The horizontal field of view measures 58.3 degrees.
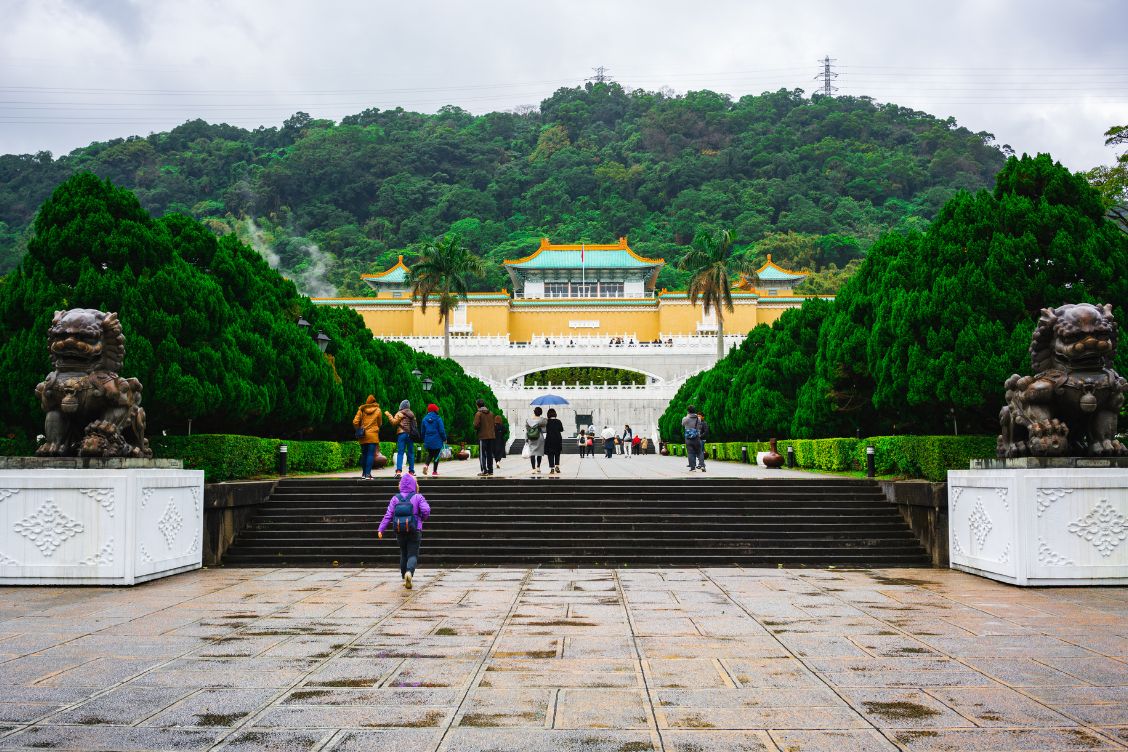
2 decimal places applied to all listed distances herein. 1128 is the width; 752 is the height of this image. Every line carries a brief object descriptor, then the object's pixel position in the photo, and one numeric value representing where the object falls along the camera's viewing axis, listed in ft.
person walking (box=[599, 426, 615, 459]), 111.94
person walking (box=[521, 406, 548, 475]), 51.49
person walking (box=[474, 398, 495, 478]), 50.83
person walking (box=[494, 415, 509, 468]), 68.40
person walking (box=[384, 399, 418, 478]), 45.85
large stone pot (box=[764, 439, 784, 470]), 66.13
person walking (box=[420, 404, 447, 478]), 46.85
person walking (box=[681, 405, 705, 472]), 61.05
